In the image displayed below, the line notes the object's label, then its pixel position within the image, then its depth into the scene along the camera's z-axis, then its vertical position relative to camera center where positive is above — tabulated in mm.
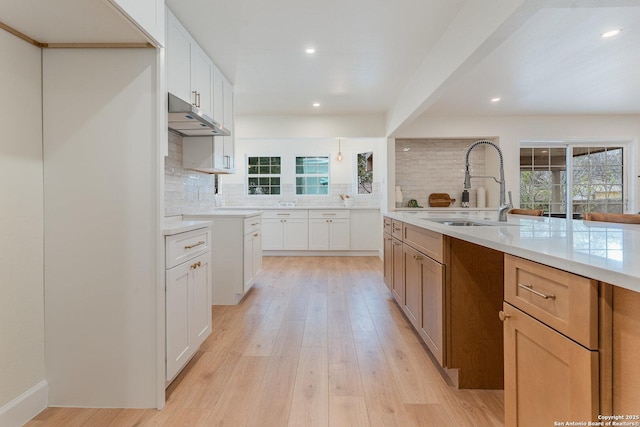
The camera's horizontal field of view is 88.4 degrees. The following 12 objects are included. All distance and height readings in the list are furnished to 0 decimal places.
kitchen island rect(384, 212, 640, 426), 732 -324
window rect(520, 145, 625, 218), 5531 +551
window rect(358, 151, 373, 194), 6680 +801
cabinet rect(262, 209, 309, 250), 6203 -334
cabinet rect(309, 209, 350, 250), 6160 -296
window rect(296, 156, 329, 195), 6883 +782
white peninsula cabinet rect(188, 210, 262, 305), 3322 -461
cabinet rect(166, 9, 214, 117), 2285 +1134
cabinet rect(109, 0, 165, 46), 1349 +877
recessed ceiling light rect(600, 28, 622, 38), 2747 +1506
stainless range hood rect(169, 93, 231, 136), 2111 +696
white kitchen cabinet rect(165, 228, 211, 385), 1705 -484
